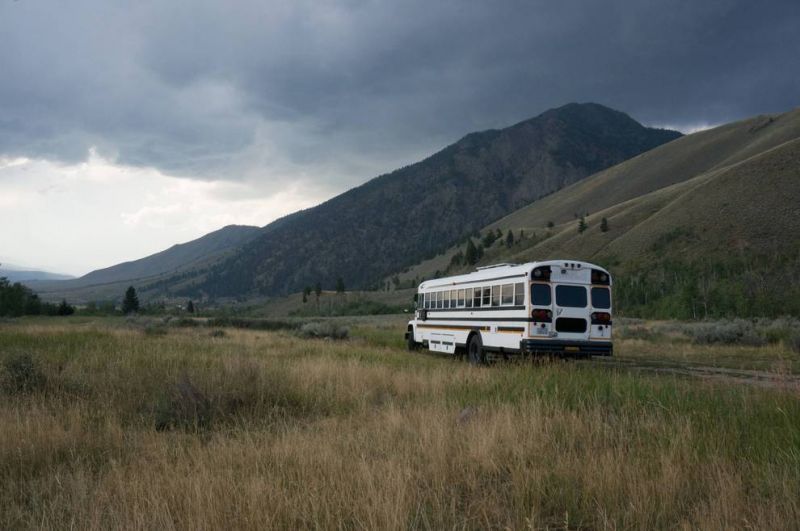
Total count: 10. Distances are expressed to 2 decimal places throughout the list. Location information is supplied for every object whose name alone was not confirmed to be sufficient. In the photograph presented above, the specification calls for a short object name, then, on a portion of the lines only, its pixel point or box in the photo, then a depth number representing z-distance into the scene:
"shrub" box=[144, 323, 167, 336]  25.22
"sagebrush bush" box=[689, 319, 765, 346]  24.08
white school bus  14.78
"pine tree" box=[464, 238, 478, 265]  132.00
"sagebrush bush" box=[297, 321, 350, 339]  28.05
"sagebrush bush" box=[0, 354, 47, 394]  8.78
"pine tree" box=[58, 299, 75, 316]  81.44
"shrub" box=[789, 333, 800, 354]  20.23
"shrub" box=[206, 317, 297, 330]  41.34
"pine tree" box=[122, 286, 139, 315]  101.71
